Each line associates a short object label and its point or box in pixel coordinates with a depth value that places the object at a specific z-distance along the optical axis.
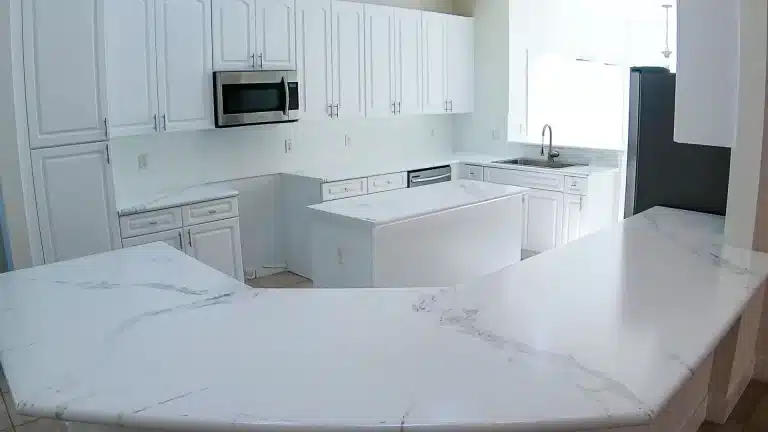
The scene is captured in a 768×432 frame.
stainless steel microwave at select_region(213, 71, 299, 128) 4.80
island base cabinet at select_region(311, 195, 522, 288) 3.81
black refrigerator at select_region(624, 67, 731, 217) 3.00
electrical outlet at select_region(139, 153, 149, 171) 4.82
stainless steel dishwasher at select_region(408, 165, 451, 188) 5.89
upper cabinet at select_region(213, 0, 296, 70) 4.79
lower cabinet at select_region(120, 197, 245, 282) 4.35
